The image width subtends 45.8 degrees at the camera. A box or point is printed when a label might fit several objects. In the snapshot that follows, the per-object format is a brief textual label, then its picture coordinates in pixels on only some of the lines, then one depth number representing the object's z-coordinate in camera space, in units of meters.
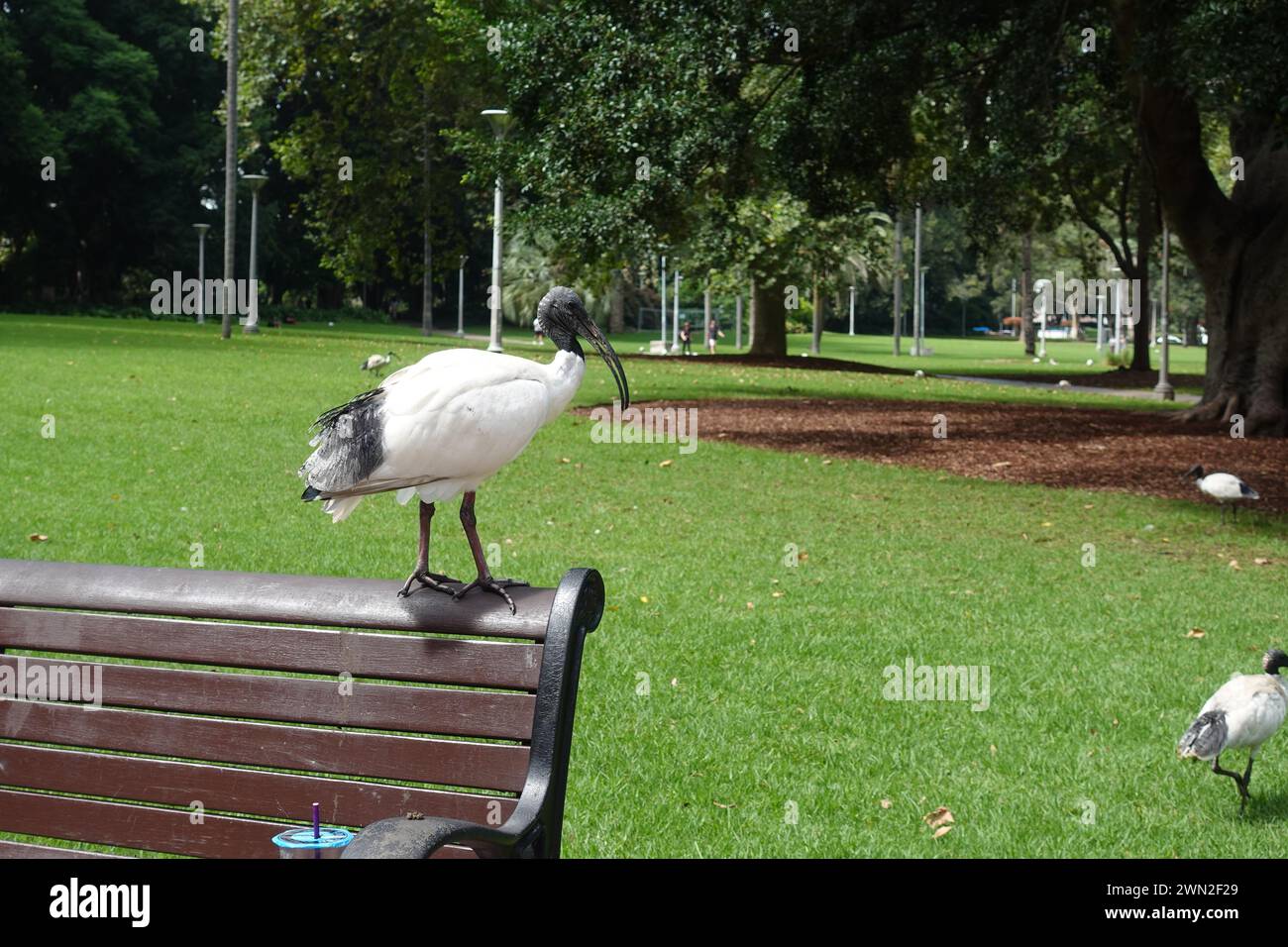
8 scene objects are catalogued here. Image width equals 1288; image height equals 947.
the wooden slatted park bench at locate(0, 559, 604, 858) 3.33
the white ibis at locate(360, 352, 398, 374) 26.47
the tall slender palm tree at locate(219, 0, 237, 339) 37.66
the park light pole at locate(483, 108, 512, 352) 34.81
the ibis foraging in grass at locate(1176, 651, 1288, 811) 5.86
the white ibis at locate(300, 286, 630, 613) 3.56
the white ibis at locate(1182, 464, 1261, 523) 13.80
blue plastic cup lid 3.08
